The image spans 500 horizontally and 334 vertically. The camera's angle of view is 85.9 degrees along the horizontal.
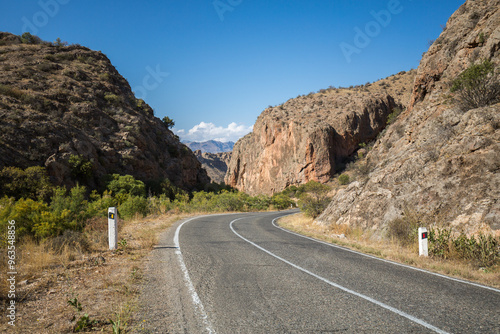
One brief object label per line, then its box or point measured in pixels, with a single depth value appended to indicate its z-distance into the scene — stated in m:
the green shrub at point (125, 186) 27.47
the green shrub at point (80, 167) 26.66
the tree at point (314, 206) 18.34
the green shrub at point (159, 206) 20.20
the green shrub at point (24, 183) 19.80
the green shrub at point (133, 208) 16.34
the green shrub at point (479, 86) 11.28
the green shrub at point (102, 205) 10.60
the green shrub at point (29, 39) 46.53
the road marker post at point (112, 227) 7.24
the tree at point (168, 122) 58.75
